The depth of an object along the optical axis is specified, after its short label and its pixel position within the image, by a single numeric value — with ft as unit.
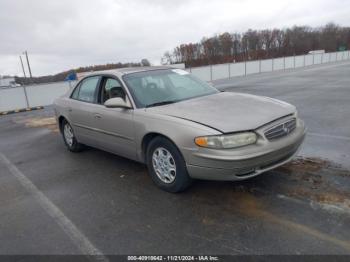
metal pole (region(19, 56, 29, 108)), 51.69
